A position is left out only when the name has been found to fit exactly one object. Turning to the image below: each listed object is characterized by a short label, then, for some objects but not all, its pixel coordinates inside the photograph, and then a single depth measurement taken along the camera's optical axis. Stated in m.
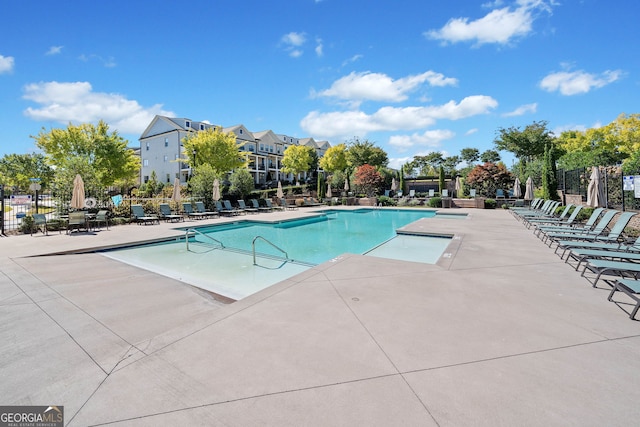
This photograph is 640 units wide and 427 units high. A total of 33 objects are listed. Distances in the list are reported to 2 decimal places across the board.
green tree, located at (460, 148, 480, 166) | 57.88
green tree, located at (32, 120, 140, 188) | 24.22
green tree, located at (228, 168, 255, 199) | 22.59
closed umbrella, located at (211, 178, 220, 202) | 17.32
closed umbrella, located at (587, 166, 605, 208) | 9.09
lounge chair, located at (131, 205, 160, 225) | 13.95
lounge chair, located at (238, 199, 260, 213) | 19.91
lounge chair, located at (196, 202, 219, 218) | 16.96
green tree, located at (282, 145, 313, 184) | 45.19
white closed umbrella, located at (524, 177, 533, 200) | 18.28
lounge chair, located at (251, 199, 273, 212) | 21.25
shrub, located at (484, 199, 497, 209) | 22.21
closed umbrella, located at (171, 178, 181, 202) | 15.14
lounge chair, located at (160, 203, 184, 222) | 14.60
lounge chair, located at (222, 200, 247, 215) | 18.64
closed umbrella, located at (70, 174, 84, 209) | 10.80
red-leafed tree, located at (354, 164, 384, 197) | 29.83
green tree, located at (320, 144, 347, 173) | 45.62
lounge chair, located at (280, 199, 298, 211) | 22.80
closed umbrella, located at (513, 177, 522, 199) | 21.82
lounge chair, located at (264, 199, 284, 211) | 22.02
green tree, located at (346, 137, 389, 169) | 46.08
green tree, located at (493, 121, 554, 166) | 38.25
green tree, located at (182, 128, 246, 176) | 25.75
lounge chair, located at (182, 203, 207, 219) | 16.04
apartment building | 37.81
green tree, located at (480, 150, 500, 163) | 55.94
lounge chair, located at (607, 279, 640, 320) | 3.26
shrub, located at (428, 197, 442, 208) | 23.91
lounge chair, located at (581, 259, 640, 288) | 4.15
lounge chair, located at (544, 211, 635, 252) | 6.46
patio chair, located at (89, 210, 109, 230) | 11.61
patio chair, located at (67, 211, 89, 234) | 10.80
